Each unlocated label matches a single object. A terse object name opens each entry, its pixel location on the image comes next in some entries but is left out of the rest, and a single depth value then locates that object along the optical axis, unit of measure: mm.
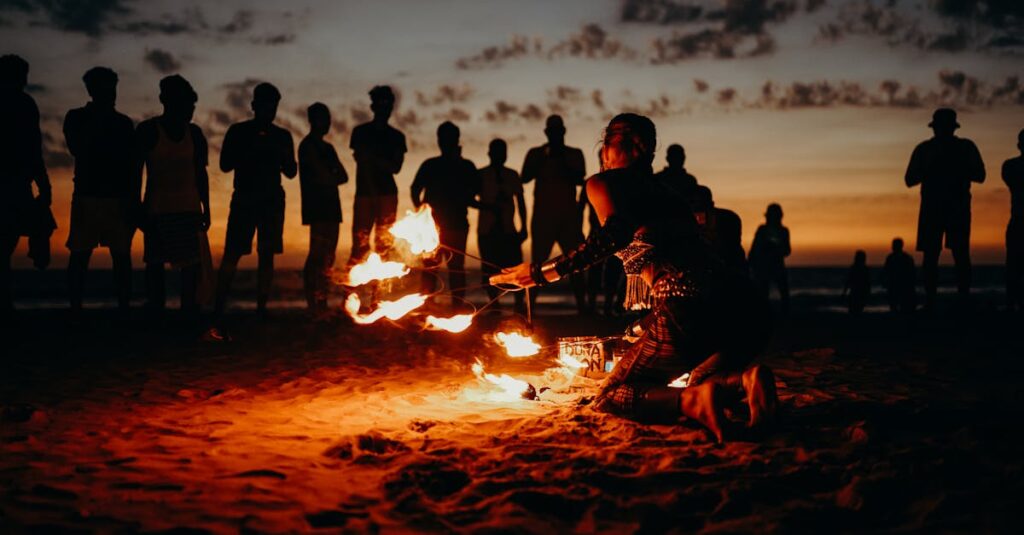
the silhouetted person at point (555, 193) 9570
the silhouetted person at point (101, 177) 7129
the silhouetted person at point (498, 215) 9672
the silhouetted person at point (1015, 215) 9633
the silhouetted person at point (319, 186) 8484
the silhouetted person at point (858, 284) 12750
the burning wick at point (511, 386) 5031
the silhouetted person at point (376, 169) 8625
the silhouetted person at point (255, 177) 7660
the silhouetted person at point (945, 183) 9125
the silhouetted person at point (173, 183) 7332
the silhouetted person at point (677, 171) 8406
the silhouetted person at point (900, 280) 12695
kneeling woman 4027
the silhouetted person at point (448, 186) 9141
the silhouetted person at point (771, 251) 11367
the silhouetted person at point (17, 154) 6938
